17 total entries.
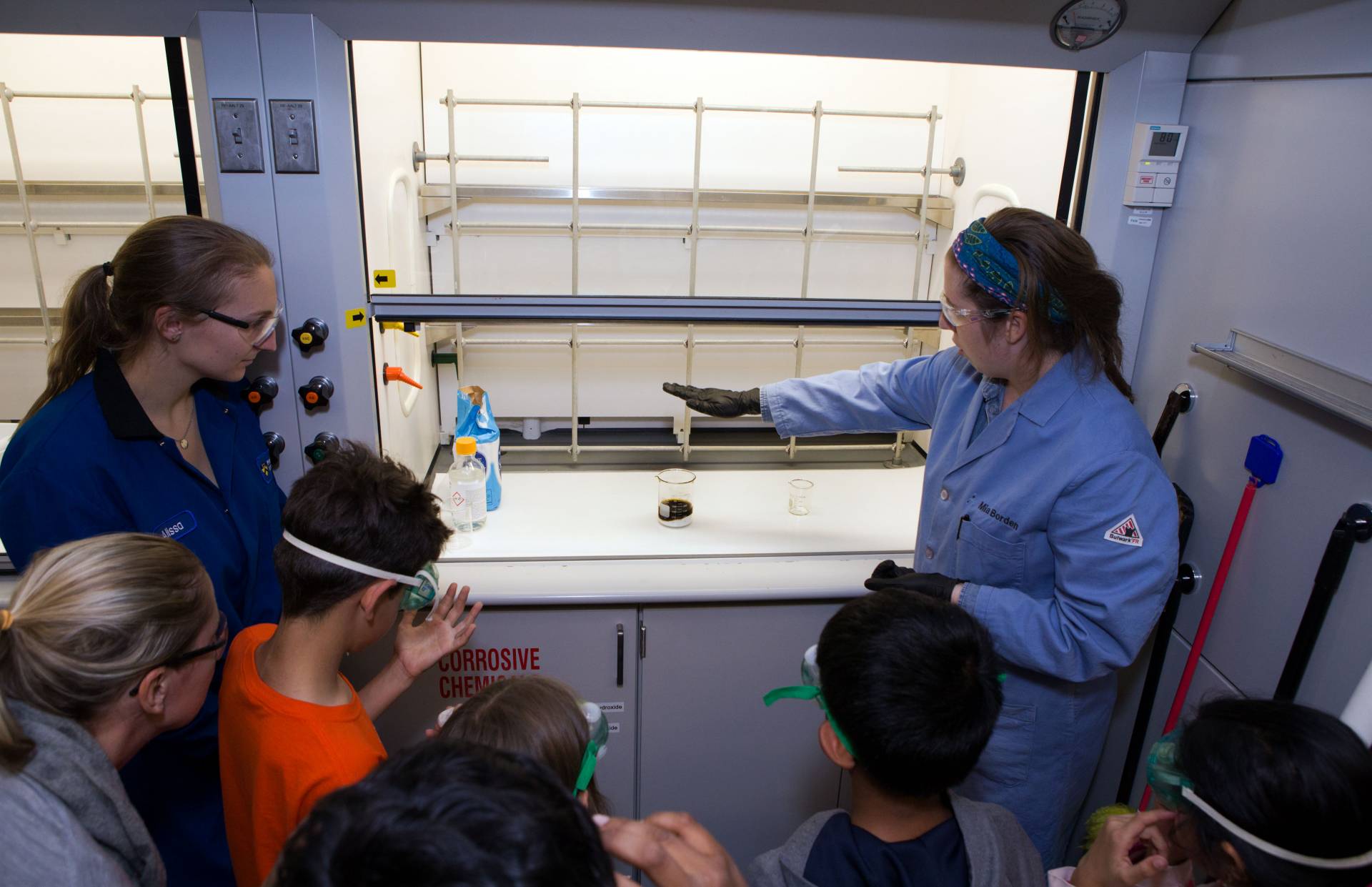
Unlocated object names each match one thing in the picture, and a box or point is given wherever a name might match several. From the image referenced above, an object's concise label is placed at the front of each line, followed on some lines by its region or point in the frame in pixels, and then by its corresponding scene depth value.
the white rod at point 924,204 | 2.62
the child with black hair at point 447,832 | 0.49
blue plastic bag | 2.12
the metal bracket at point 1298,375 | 1.25
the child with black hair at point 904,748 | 0.96
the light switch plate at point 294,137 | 1.57
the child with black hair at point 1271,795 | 0.86
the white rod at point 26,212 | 2.23
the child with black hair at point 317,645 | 1.12
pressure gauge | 1.58
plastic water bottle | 2.00
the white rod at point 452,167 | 2.40
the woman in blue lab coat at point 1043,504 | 1.36
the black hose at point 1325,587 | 1.27
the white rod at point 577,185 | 2.40
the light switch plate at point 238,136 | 1.55
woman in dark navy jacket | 1.29
